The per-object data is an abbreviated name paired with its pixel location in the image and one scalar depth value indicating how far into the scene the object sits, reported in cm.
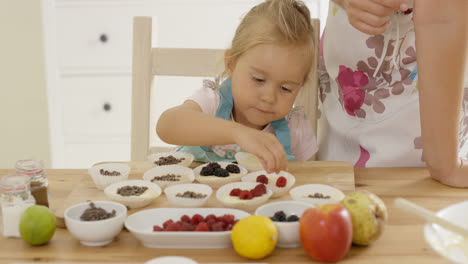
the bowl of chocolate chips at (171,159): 126
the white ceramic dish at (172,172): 116
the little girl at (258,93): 127
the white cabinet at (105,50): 273
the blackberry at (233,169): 121
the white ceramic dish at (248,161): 125
